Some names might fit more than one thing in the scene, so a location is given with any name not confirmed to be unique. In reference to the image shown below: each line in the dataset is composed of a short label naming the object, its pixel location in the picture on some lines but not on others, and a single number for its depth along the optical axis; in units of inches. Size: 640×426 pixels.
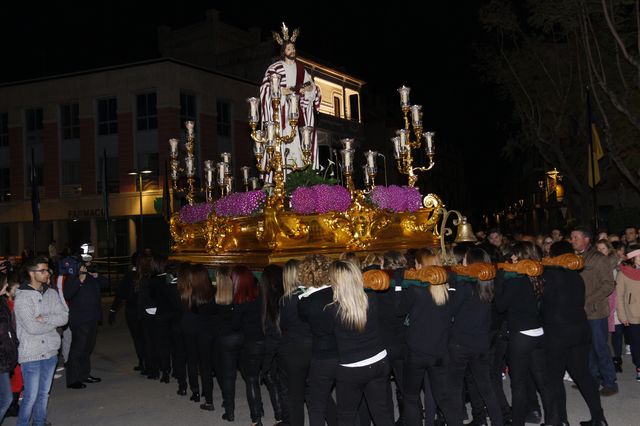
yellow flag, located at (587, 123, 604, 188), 755.8
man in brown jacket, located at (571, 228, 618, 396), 354.0
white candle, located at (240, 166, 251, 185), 576.7
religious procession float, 398.6
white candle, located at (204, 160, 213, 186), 520.7
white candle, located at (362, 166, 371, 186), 475.9
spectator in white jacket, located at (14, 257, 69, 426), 286.5
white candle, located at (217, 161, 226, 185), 473.1
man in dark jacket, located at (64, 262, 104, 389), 431.5
